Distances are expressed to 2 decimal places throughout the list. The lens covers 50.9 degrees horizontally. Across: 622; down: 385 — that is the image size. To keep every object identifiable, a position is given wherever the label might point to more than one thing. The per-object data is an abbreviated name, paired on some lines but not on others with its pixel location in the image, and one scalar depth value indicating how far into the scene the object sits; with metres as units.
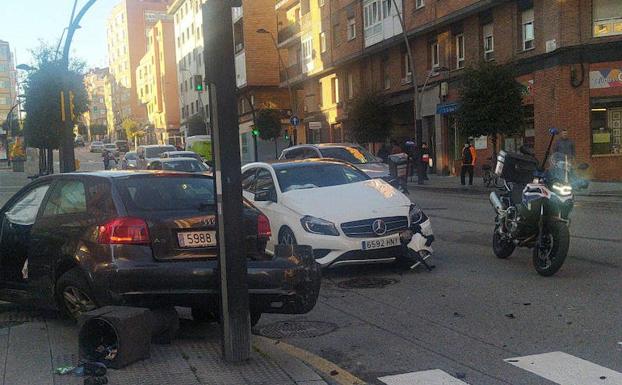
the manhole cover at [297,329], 5.70
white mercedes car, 7.80
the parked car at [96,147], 90.07
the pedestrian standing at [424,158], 26.06
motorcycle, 7.45
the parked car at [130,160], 40.08
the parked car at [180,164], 23.13
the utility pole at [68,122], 17.55
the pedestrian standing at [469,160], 23.56
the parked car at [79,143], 100.31
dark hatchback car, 4.91
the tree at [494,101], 21.98
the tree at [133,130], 106.81
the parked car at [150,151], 37.06
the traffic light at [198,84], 21.13
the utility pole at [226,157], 4.44
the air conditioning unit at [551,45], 22.97
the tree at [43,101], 30.03
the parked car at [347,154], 17.52
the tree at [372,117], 32.78
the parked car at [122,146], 93.57
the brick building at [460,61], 22.52
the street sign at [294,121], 38.73
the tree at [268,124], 48.38
